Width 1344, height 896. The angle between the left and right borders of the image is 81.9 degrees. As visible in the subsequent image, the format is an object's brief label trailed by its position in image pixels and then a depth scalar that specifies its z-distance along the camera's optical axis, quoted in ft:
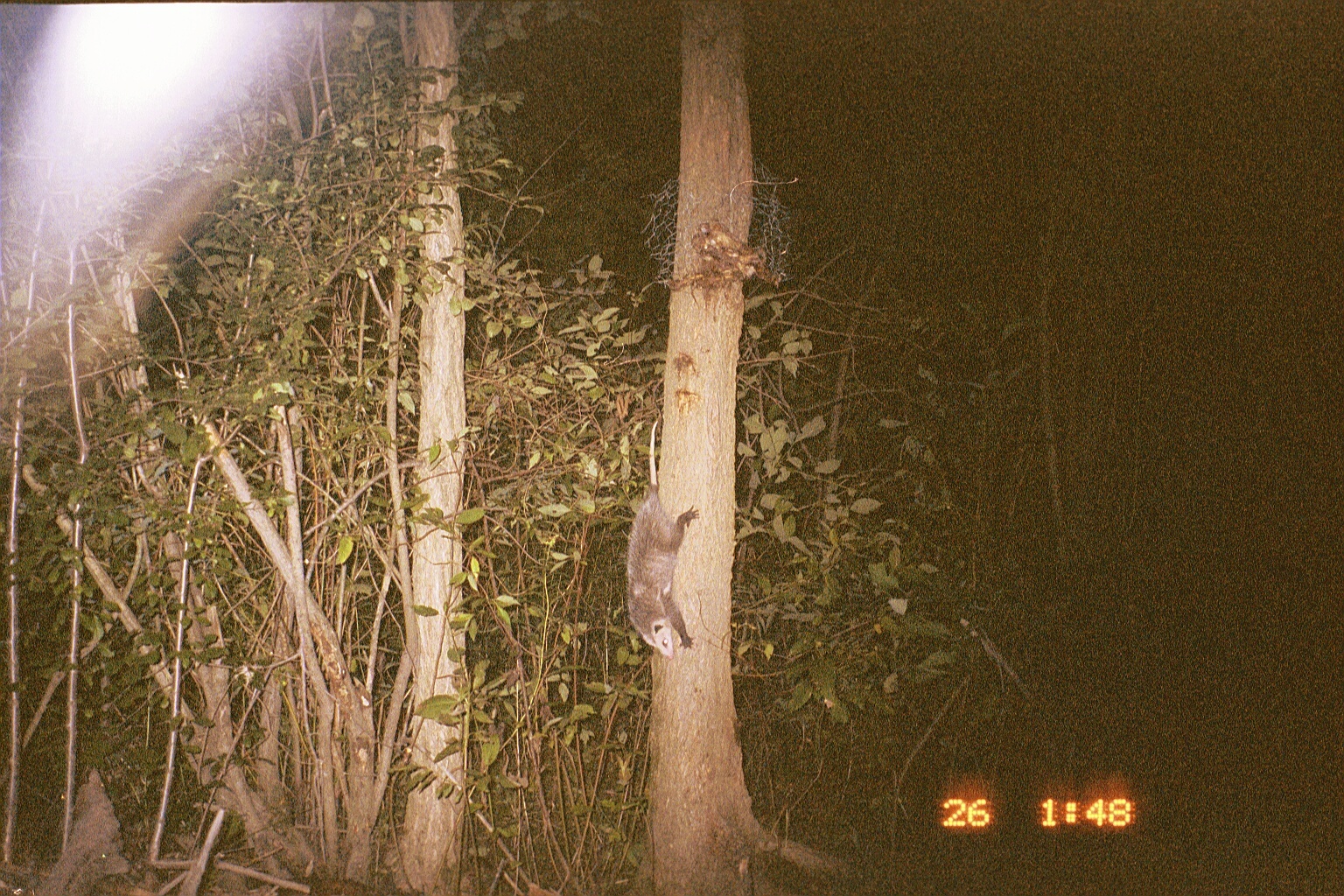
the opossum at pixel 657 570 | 8.80
